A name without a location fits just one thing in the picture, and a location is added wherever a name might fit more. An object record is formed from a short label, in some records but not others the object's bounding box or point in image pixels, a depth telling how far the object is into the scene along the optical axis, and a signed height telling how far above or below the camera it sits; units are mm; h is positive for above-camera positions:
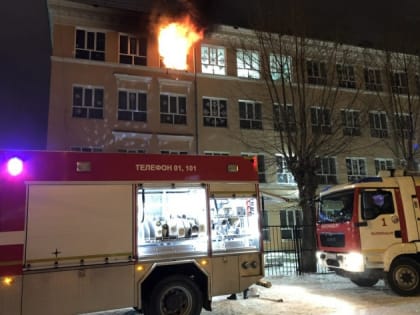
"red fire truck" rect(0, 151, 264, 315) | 6188 -20
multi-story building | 21391 +7744
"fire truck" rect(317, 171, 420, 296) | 9250 -252
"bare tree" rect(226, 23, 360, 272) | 14000 +4298
